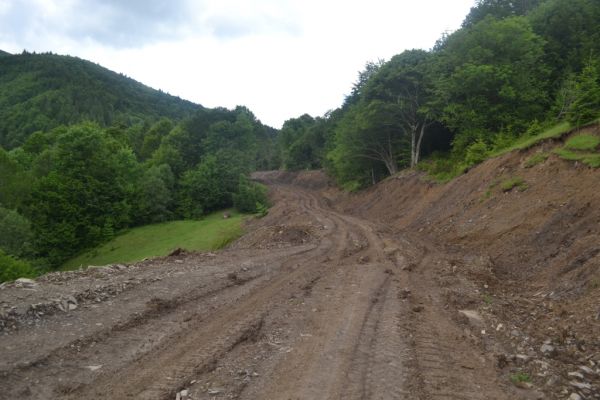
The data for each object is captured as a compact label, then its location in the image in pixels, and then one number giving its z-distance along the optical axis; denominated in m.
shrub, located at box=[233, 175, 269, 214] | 51.09
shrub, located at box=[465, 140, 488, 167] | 27.48
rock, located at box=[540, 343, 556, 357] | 7.21
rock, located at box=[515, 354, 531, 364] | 7.00
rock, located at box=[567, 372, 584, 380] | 6.32
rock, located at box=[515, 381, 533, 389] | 6.14
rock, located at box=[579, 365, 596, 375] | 6.41
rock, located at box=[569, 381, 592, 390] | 6.04
